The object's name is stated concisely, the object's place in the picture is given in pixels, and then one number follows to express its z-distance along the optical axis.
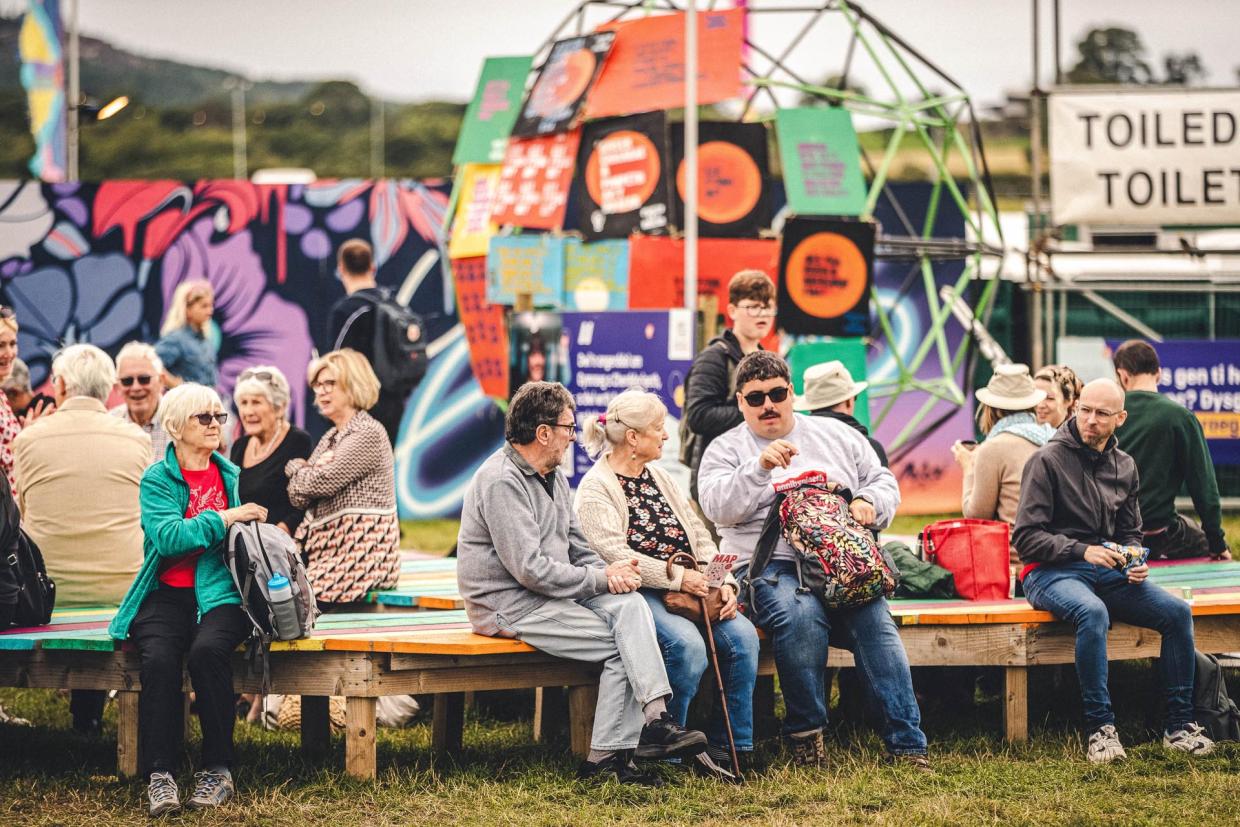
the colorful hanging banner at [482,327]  21.49
